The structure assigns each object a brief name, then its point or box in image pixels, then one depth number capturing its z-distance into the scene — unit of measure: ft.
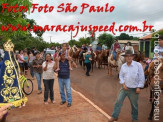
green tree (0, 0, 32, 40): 17.84
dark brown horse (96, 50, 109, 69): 40.48
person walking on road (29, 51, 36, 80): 29.49
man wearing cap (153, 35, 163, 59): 12.31
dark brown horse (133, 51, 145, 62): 28.38
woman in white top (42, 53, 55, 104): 16.77
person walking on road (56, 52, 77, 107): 16.04
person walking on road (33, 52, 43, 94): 20.80
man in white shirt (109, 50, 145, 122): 11.42
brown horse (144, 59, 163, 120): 11.91
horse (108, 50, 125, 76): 29.19
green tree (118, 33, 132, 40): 226.86
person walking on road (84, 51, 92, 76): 33.96
